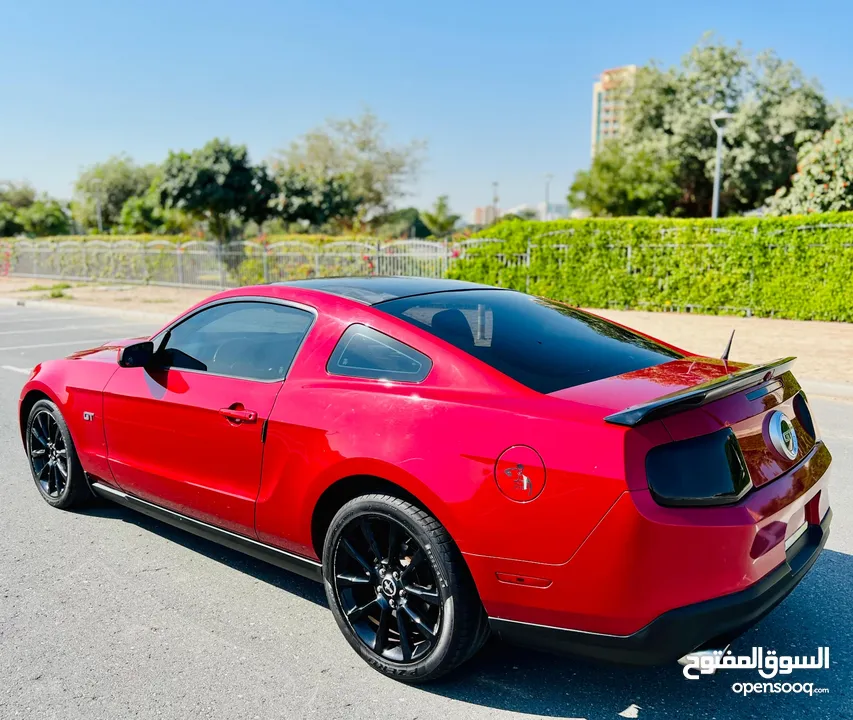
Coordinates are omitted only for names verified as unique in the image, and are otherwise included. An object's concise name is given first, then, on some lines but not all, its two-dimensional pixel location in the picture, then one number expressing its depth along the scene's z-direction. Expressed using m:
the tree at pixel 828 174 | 23.92
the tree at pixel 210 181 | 25.95
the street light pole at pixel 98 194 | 58.74
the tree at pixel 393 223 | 61.81
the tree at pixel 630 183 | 36.03
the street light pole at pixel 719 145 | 17.63
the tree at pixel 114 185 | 66.25
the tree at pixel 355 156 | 58.03
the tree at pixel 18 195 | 75.75
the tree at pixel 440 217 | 67.38
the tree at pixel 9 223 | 52.51
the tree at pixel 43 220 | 55.91
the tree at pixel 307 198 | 31.19
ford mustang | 2.39
